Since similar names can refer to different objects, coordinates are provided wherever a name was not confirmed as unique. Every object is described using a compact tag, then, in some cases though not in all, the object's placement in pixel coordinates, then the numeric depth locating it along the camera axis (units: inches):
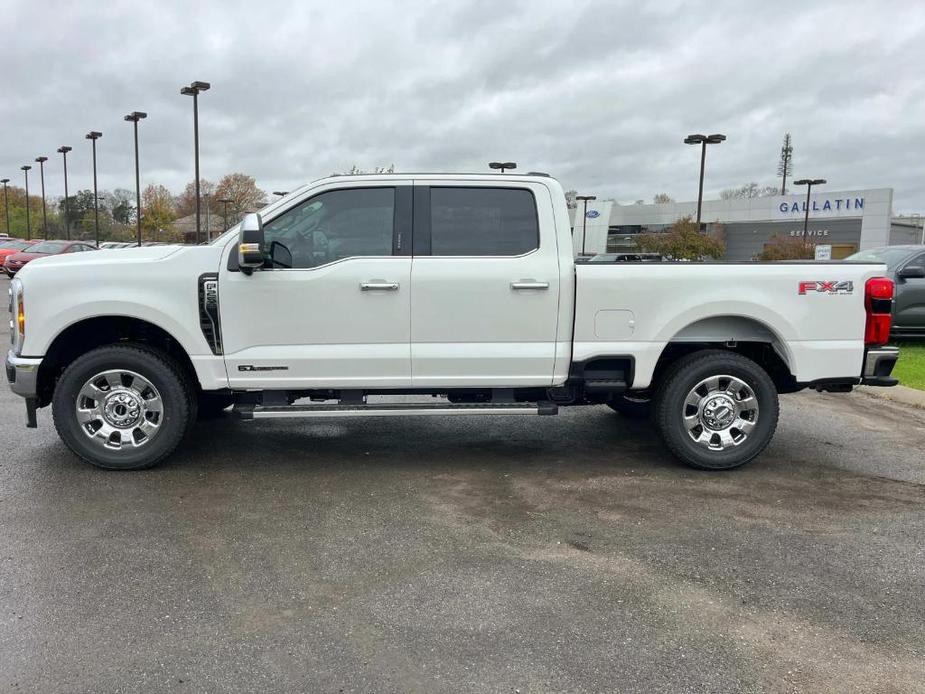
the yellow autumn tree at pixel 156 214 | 2915.8
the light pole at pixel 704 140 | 991.6
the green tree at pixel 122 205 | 3506.4
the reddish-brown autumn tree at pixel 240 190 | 2984.7
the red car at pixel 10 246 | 1281.4
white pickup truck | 205.5
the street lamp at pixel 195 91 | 1115.9
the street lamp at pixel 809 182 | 1541.7
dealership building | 2066.9
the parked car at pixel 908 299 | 450.3
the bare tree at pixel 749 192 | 3267.7
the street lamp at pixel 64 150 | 1956.2
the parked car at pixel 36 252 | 1094.4
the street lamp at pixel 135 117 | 1381.6
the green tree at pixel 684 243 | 1692.9
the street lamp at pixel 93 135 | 1669.5
